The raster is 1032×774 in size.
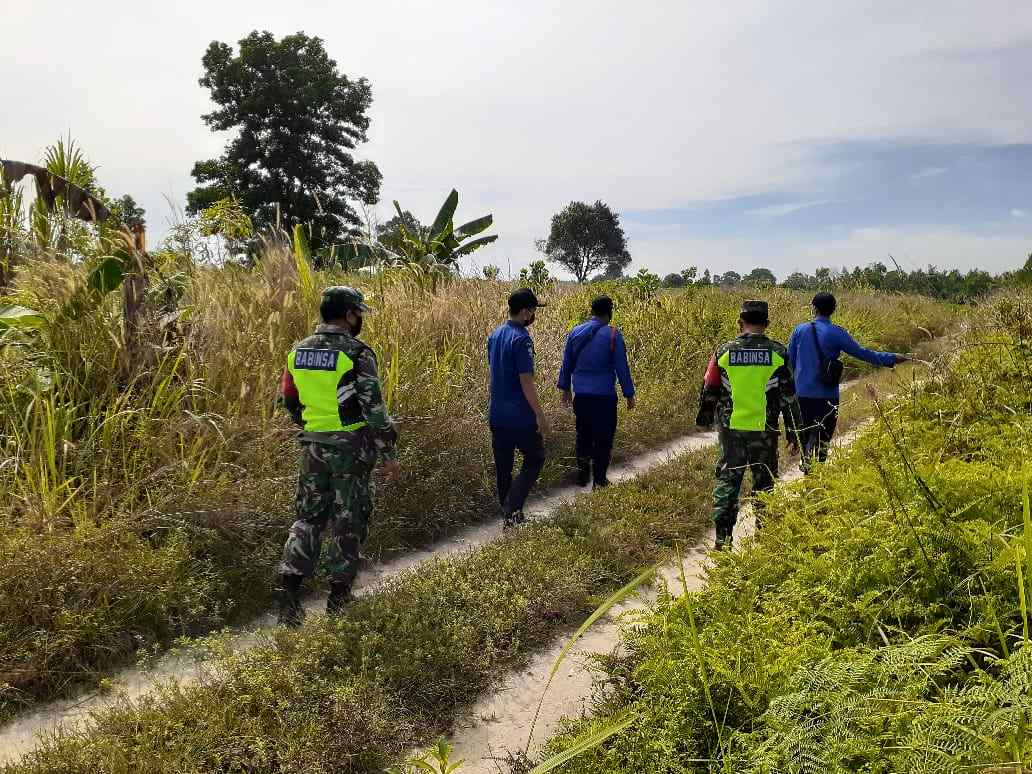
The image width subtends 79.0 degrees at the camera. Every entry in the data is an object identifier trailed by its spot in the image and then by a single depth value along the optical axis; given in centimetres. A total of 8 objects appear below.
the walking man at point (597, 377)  627
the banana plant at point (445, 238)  1064
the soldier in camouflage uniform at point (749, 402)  443
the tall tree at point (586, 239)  6462
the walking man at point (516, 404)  518
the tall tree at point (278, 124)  3033
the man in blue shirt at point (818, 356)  561
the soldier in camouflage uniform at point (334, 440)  391
